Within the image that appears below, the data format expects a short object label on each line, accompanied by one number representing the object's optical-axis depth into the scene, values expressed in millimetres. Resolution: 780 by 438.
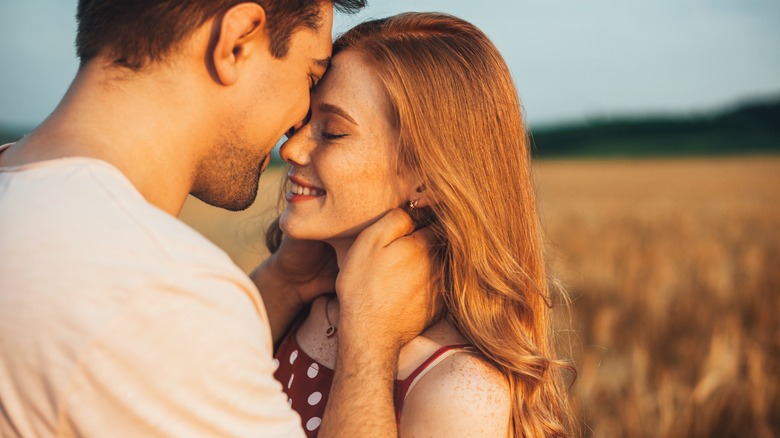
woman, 1110
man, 756
